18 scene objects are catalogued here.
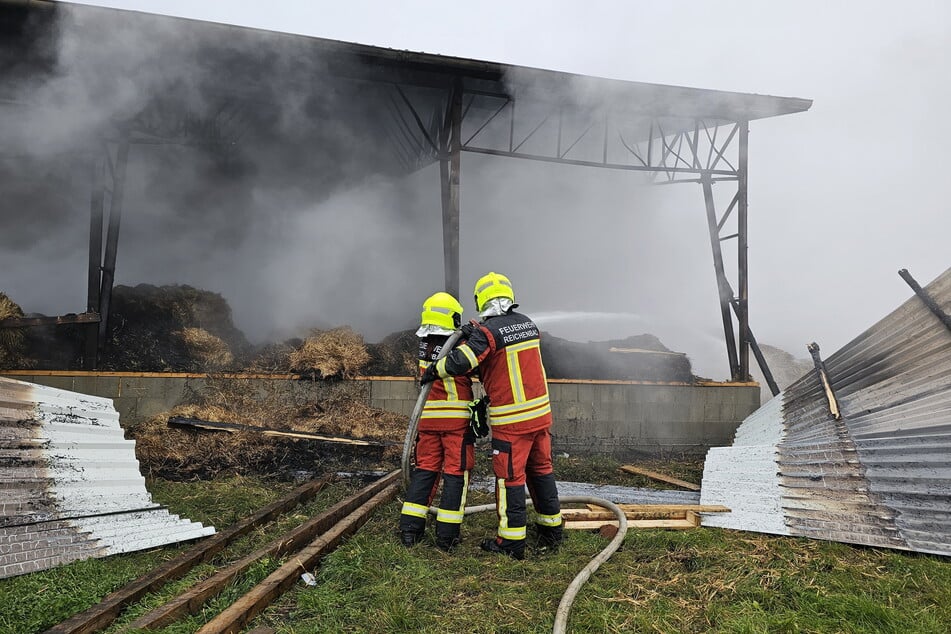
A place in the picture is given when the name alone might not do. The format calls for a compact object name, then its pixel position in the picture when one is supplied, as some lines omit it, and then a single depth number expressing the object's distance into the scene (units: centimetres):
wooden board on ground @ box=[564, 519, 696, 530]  443
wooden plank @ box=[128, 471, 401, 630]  262
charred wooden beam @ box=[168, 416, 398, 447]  670
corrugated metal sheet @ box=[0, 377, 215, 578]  333
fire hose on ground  285
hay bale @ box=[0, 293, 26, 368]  760
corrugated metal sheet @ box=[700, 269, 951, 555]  398
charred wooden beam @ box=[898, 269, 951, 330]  569
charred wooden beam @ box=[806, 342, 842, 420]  567
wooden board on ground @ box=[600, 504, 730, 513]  468
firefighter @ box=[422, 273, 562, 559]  392
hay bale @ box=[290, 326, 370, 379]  788
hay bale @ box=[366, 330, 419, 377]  867
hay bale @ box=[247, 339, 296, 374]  830
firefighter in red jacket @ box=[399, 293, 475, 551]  404
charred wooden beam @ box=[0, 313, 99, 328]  725
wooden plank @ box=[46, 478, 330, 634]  257
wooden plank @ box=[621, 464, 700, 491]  643
